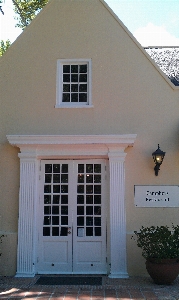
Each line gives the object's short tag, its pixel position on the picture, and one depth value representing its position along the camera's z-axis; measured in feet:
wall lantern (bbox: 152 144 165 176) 31.63
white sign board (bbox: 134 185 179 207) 32.17
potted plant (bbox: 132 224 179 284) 28.14
